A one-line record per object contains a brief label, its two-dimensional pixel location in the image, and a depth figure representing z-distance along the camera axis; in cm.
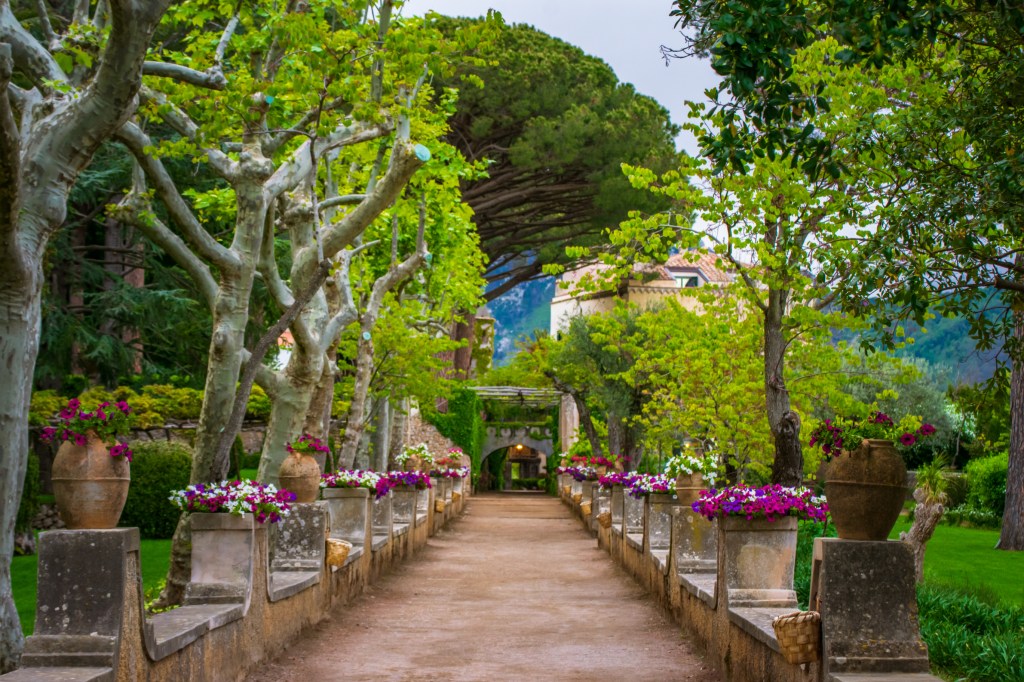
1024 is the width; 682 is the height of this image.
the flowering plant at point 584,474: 2705
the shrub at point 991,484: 2852
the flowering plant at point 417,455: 2639
